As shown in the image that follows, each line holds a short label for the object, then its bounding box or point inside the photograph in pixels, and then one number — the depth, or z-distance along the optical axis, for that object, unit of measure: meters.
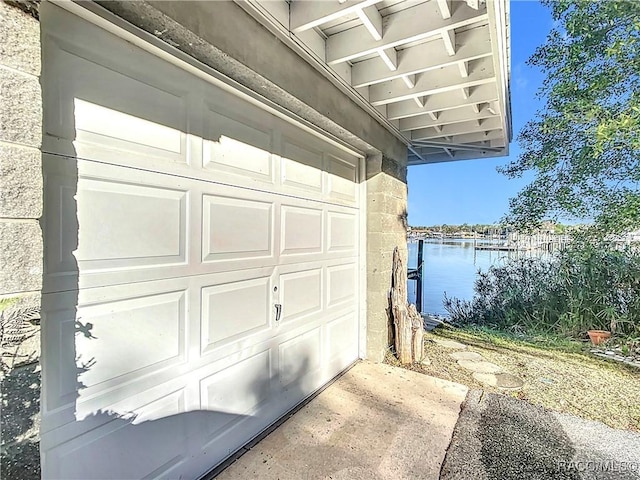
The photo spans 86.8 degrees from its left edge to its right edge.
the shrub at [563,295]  4.88
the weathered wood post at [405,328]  3.71
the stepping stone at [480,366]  3.60
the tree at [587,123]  4.18
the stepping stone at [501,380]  3.22
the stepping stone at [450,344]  4.34
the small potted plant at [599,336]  4.52
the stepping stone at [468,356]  3.93
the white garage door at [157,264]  1.37
